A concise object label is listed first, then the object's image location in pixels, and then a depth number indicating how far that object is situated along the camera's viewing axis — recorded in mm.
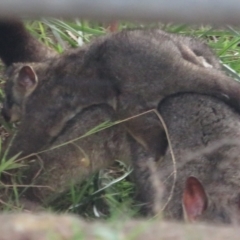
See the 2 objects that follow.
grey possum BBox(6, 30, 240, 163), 8359
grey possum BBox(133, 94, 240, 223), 7719
